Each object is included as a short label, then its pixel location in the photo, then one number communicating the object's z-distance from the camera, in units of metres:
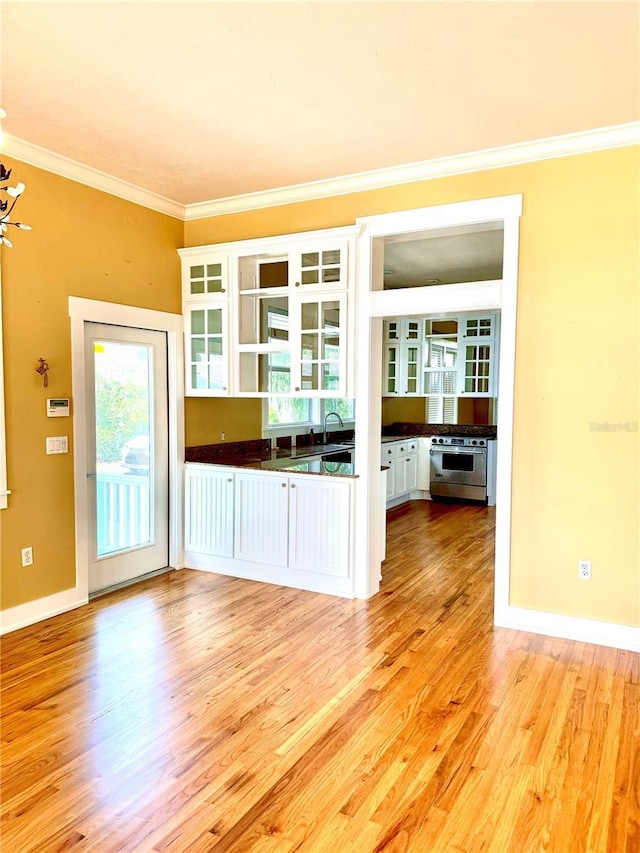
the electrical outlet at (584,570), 3.47
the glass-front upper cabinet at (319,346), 4.14
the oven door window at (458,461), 7.61
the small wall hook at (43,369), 3.69
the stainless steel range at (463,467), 7.53
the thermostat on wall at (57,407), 3.77
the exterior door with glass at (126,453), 4.15
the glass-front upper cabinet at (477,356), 7.38
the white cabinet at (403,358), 7.80
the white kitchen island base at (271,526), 4.21
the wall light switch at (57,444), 3.78
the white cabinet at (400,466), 7.19
